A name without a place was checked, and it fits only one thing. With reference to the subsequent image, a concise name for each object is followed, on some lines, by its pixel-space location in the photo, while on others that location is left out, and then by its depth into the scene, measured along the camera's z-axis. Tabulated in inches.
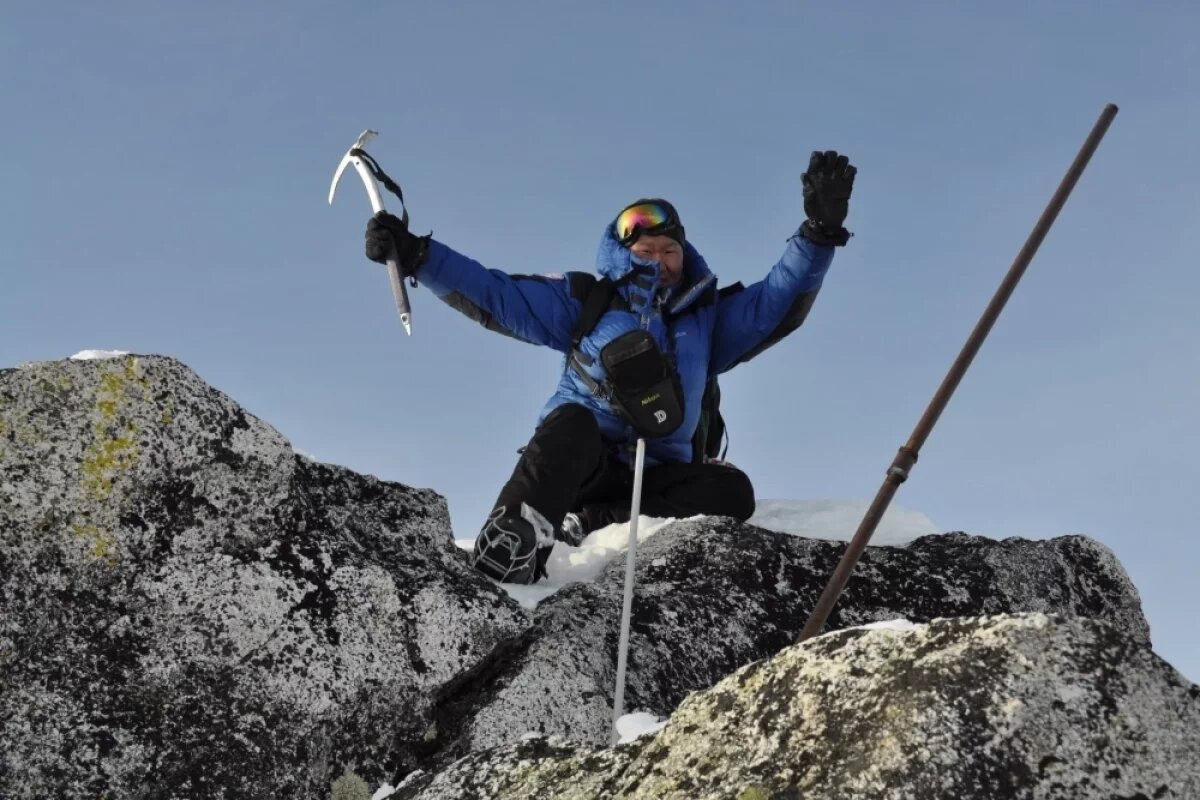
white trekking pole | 181.9
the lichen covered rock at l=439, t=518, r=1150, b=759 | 201.6
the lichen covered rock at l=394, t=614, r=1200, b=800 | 101.3
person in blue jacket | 278.8
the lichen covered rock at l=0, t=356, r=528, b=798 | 177.2
